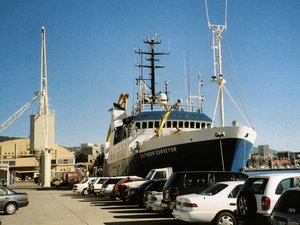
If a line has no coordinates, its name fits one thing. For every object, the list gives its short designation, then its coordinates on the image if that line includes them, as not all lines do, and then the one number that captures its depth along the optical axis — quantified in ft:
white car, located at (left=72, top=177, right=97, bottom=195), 100.68
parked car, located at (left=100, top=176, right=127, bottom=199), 79.81
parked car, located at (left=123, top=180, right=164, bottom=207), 58.49
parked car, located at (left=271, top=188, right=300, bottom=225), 20.12
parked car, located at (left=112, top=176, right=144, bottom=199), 69.05
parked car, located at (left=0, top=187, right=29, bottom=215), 53.57
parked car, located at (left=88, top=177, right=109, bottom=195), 91.98
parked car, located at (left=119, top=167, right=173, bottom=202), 62.62
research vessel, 86.99
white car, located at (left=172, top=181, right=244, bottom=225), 33.01
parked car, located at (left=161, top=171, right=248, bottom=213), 39.86
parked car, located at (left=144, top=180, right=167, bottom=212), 45.41
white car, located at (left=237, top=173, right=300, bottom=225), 26.45
